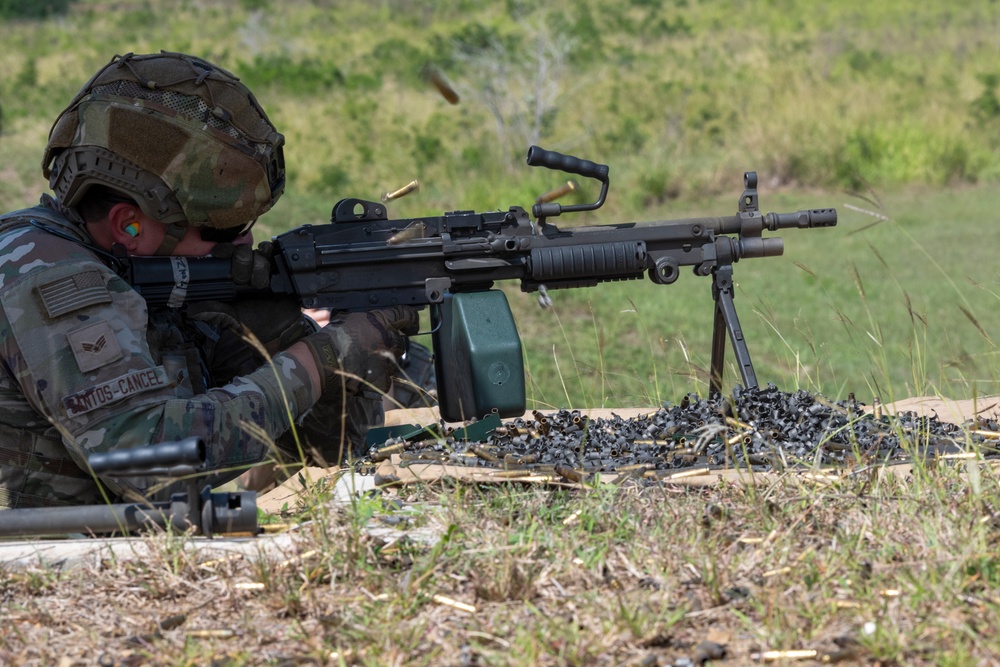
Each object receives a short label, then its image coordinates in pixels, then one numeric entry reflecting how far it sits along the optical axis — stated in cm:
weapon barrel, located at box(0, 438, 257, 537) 591
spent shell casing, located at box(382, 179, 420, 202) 866
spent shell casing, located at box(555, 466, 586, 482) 647
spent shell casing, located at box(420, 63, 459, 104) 1013
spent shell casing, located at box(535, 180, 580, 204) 880
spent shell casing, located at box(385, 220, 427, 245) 856
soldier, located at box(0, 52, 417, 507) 683
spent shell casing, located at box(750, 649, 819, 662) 467
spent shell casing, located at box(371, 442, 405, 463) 754
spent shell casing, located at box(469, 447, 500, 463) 707
